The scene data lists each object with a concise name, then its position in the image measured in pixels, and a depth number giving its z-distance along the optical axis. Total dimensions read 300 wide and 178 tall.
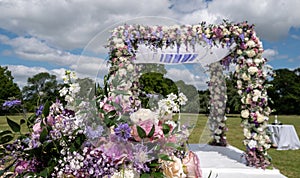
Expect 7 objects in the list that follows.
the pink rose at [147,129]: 0.70
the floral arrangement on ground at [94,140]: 0.70
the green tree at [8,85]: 25.73
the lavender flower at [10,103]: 0.72
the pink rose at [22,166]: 0.80
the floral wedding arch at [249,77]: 4.93
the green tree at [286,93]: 33.50
